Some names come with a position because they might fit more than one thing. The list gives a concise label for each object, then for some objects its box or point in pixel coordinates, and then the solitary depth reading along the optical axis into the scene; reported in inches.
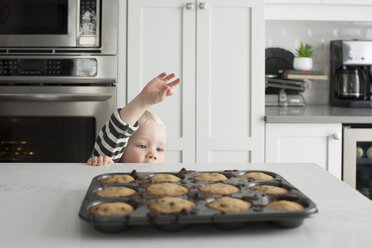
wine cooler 93.9
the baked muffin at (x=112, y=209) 26.3
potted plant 111.7
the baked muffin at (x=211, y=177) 34.4
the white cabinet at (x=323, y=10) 103.3
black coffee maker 108.7
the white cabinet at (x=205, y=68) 92.9
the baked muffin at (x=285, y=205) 27.0
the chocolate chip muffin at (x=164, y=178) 34.3
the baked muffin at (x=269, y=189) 30.7
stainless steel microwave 86.9
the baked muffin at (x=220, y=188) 30.6
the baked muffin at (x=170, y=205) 26.1
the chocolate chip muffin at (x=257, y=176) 35.0
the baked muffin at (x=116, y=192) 30.1
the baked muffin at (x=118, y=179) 34.1
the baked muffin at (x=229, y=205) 26.5
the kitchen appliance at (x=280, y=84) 112.2
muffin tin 25.1
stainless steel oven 88.4
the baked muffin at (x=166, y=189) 29.9
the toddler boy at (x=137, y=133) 51.5
